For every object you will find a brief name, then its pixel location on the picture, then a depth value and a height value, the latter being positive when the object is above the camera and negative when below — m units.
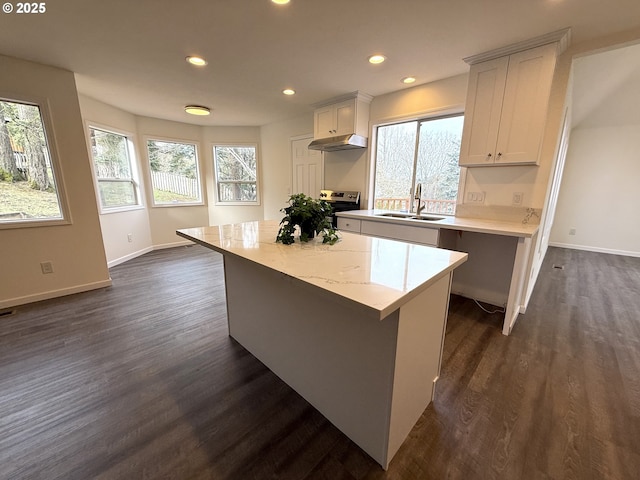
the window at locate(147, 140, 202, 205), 4.80 +0.30
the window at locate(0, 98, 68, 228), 2.57 +0.21
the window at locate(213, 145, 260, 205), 5.37 +0.31
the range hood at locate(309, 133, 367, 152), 3.33 +0.61
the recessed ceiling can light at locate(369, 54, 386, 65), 2.35 +1.19
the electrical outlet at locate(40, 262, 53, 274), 2.82 -0.86
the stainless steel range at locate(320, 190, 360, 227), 3.74 -0.15
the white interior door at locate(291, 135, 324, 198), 4.27 +0.36
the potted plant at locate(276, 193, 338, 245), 1.58 -0.19
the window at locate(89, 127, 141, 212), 3.84 +0.29
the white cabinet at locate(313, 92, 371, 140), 3.36 +0.98
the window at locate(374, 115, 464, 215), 3.07 +0.34
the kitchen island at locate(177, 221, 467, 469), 1.02 -0.66
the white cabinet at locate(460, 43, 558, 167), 2.10 +0.71
